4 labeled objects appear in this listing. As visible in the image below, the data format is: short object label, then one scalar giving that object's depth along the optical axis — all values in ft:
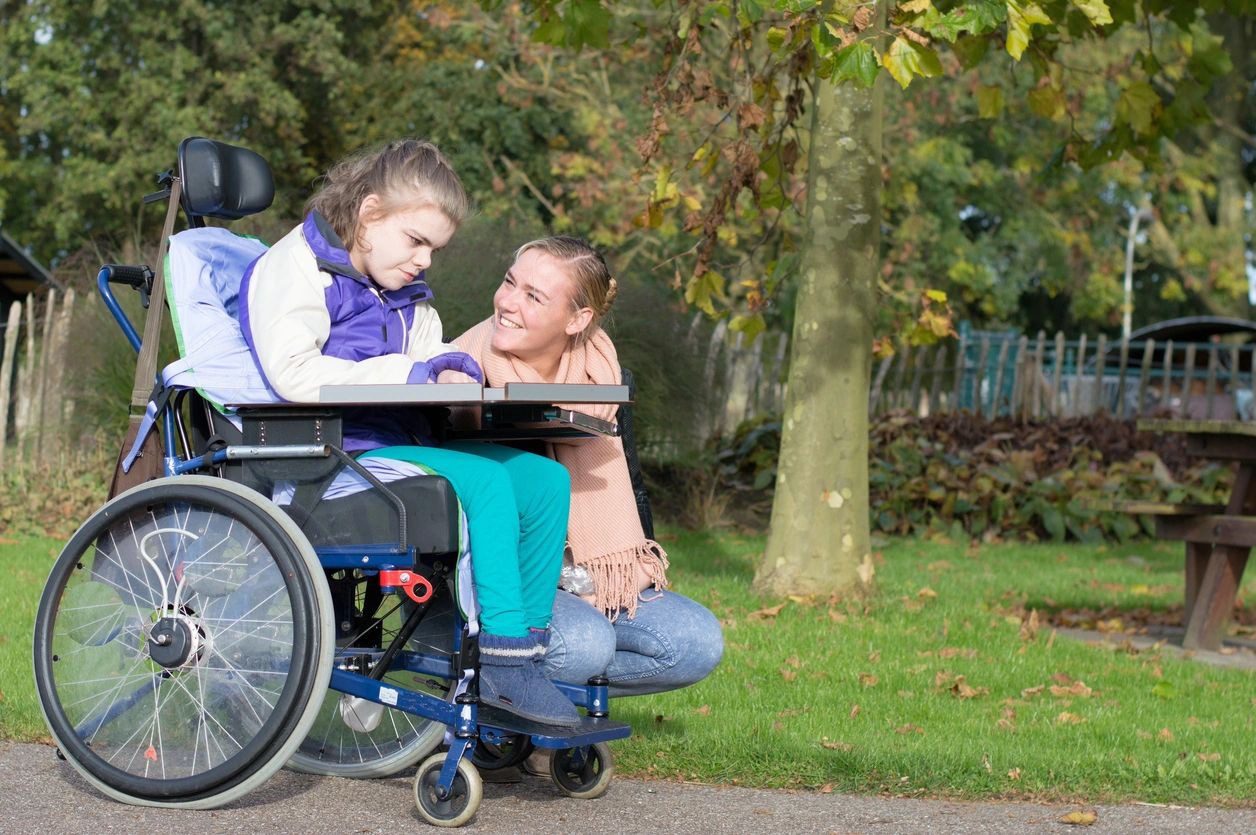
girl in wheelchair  22.43
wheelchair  22.31
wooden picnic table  44.61
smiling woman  25.14
